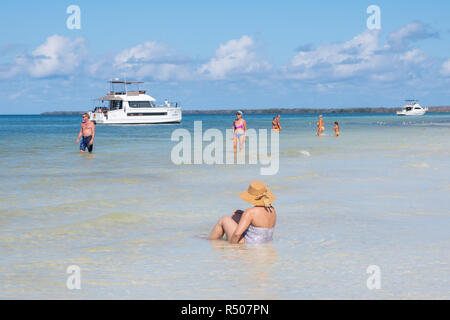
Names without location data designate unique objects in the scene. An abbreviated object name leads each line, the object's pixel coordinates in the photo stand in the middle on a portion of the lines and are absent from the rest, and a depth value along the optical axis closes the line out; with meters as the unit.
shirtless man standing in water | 22.89
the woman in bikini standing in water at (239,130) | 24.42
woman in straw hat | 7.63
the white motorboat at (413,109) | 139.25
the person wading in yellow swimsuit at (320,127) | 41.92
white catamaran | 65.75
